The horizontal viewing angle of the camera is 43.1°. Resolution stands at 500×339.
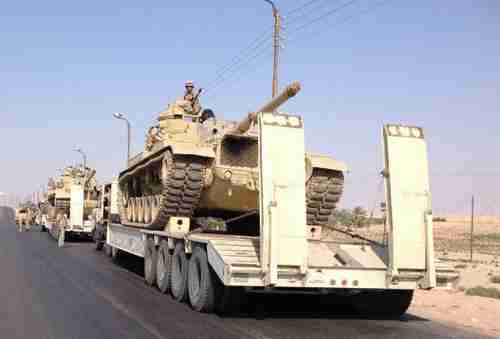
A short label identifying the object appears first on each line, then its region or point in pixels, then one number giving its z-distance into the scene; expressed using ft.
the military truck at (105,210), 64.80
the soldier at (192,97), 56.03
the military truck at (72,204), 92.84
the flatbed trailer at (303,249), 28.08
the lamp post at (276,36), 67.77
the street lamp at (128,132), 116.26
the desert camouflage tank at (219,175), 41.52
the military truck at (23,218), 147.91
